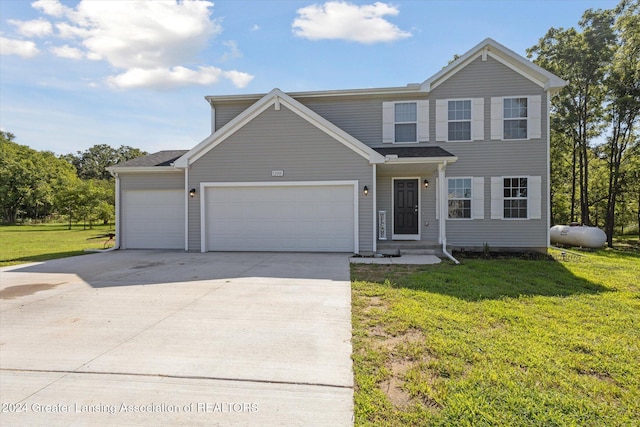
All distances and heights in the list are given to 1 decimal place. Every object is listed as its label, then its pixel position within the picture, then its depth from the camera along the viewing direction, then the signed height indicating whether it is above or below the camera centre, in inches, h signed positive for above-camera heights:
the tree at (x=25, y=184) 1581.0 +139.8
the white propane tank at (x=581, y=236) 548.7 -41.7
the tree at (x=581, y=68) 605.6 +263.9
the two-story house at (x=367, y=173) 409.1 +50.5
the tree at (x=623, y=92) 571.8 +211.9
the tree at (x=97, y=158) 2689.5 +456.1
